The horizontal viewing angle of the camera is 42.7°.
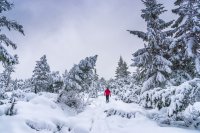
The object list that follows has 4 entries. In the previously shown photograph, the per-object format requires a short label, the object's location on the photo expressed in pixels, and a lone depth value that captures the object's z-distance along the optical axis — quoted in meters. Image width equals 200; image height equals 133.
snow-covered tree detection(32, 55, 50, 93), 42.27
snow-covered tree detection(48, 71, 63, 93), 27.22
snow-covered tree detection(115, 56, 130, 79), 57.43
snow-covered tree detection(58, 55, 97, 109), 21.30
